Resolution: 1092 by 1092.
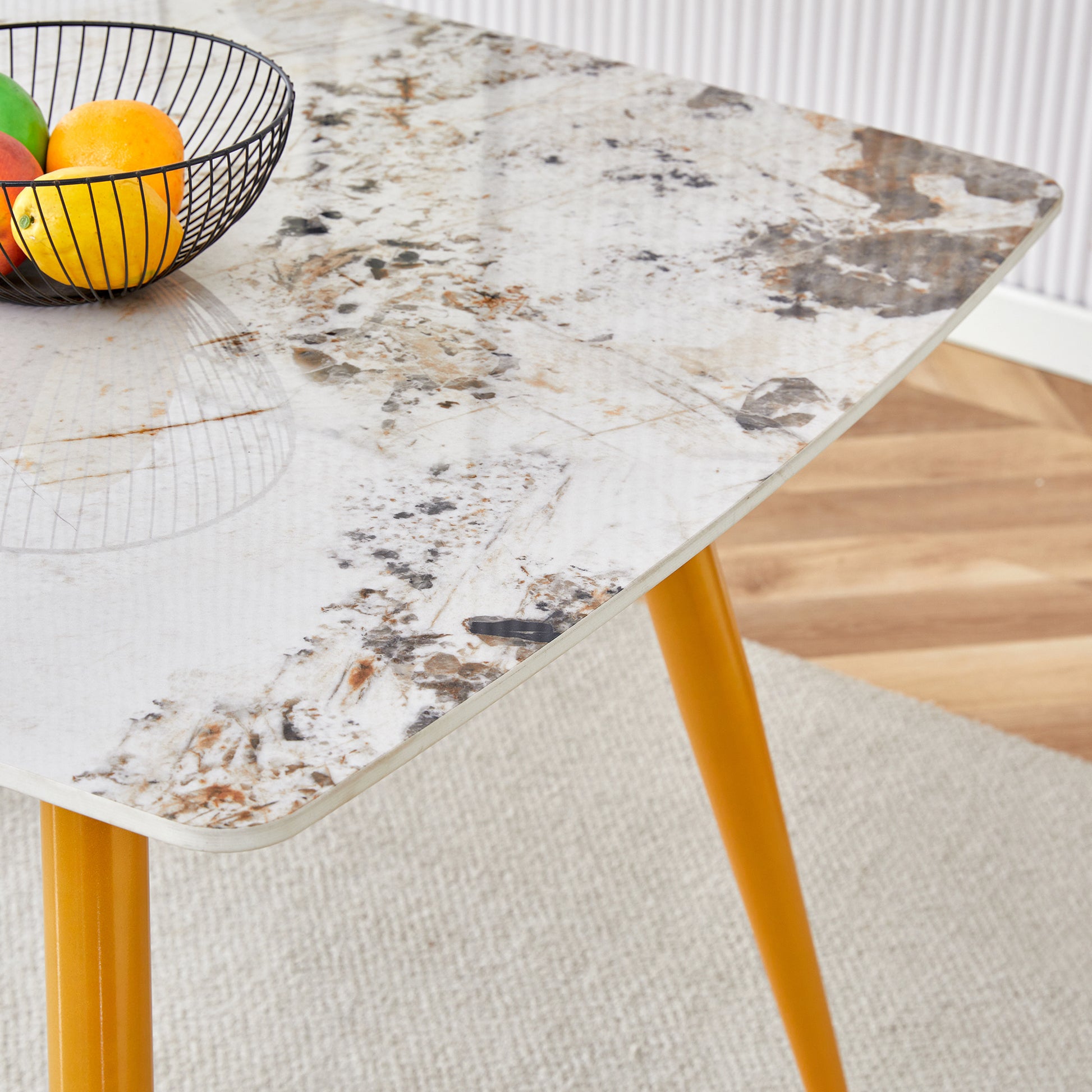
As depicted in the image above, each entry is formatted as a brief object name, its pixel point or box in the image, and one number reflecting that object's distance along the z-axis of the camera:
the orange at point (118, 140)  1.86
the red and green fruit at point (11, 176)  1.83
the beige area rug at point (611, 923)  2.36
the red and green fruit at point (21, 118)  1.87
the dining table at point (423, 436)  1.62
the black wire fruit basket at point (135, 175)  1.82
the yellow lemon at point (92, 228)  1.81
